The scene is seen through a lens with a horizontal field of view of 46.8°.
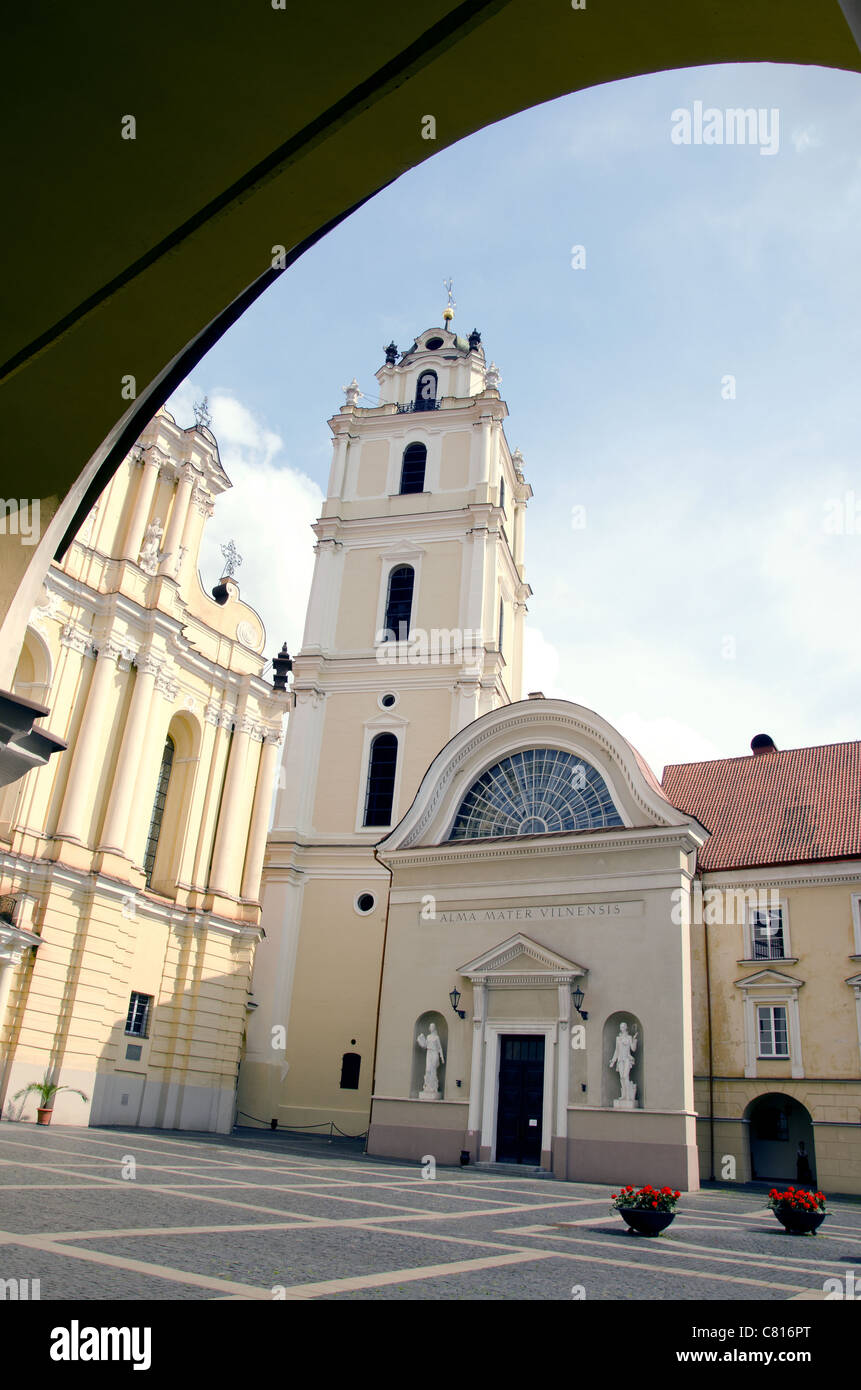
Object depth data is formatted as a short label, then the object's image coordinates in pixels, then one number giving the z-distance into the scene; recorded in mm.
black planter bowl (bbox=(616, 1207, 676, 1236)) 11969
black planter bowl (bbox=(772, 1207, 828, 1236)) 13664
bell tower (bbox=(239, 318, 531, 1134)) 34531
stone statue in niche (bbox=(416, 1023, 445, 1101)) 24984
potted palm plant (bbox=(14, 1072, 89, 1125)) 23281
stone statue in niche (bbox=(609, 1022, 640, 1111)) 22234
